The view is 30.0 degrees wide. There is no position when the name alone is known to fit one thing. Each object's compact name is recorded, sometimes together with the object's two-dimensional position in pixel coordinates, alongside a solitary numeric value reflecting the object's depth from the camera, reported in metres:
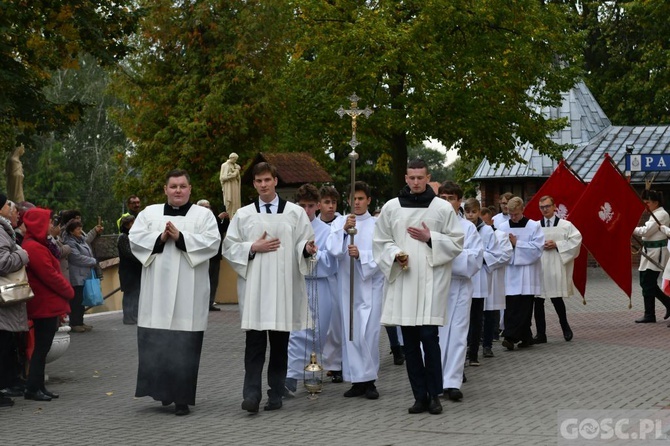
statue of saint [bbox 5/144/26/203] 20.84
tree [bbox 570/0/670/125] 41.25
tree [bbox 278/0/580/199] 30.75
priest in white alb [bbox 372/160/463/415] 10.11
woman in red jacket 10.98
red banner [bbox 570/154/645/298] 17.20
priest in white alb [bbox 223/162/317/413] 10.17
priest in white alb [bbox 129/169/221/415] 10.17
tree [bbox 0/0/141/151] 16.92
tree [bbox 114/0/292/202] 38.72
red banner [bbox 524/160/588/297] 18.06
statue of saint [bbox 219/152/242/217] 24.42
